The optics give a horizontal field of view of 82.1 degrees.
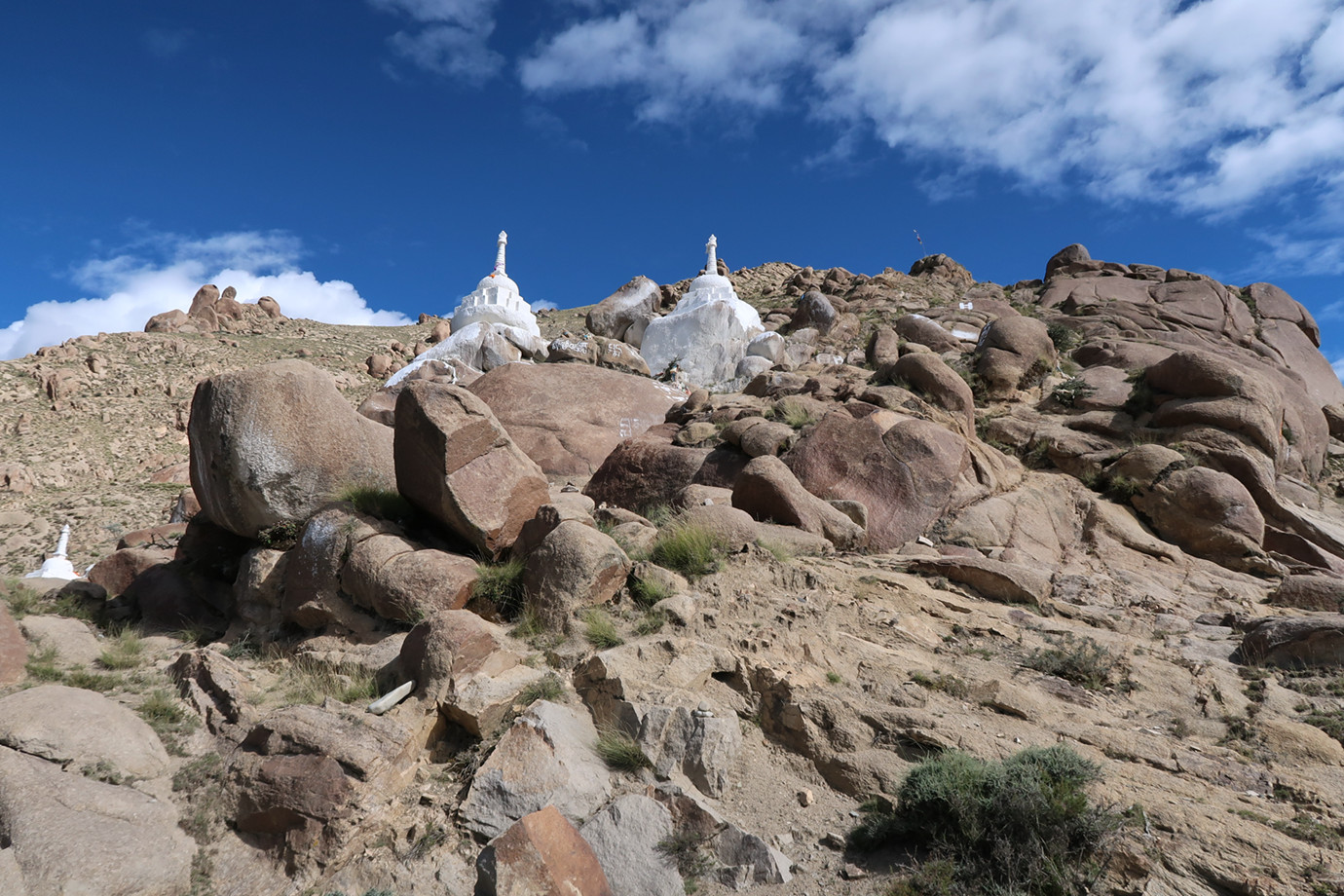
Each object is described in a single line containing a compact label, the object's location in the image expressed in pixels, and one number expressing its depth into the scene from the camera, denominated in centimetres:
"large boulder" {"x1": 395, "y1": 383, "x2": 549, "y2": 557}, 784
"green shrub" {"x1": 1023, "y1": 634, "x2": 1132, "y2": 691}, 688
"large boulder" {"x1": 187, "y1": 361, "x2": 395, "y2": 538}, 845
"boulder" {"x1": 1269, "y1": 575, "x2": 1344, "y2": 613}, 945
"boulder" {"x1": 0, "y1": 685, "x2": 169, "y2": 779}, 518
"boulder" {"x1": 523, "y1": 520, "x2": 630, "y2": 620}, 721
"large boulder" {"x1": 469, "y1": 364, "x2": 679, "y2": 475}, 1559
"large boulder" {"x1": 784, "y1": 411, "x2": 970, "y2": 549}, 1111
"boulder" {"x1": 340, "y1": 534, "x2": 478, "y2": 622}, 734
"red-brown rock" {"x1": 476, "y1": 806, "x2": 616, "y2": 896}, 419
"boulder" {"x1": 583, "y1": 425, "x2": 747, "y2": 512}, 1201
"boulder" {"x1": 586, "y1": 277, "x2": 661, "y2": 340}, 3438
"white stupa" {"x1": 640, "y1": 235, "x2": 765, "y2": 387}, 2828
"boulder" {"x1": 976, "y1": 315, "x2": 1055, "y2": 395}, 1733
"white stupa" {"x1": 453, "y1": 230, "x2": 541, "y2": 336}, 3128
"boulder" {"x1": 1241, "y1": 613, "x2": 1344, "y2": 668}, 713
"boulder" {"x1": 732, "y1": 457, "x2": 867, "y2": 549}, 1008
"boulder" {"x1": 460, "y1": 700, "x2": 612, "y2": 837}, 504
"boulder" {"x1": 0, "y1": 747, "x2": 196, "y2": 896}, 423
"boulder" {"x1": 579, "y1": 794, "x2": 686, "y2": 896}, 460
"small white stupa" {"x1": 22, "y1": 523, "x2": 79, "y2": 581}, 1564
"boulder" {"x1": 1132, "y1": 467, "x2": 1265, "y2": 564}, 1206
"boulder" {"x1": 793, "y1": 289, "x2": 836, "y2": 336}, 3078
